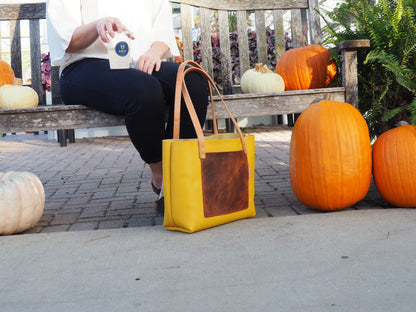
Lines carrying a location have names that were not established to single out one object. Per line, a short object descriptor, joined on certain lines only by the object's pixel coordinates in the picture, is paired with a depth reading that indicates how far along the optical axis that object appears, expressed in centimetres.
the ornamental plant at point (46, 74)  603
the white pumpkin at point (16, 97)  254
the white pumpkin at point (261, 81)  283
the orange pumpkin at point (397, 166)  217
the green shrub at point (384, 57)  232
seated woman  211
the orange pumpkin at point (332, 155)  216
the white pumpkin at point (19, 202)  206
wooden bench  246
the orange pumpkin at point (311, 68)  283
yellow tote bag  187
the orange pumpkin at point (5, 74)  305
